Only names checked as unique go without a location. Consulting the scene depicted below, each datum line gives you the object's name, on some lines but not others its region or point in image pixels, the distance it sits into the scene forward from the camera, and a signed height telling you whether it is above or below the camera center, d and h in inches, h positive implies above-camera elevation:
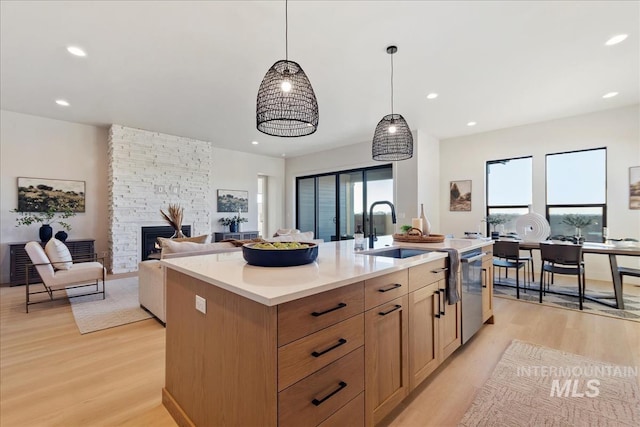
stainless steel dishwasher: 94.4 -27.6
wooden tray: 106.4 -9.1
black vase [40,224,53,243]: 188.1 -12.0
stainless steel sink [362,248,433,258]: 92.7 -13.3
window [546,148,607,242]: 195.5 +16.2
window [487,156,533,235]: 224.7 +21.0
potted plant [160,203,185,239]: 183.6 -3.0
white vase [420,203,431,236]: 115.3 -5.9
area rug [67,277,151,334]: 121.3 -46.1
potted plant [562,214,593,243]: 175.0 -4.9
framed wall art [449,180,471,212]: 249.8 +15.8
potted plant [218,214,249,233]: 292.5 -8.1
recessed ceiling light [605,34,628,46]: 113.2 +70.7
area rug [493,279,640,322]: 131.9 -46.6
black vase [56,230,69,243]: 186.8 -13.9
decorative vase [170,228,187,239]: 181.6 -12.3
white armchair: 135.0 -28.6
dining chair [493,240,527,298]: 161.3 -23.3
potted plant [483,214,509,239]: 195.2 -5.7
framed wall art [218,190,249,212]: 294.8 +14.6
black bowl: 61.0 -9.3
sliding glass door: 272.7 +15.5
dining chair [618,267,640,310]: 134.1 -28.8
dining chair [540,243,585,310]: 140.2 -22.6
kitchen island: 42.7 -23.1
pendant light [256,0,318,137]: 74.0 +31.4
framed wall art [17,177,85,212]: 196.1 +14.5
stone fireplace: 219.6 +24.6
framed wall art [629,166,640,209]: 179.5 +16.4
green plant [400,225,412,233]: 117.7 -6.3
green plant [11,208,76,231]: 193.2 -1.5
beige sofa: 119.5 -24.9
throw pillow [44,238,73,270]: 141.1 -20.0
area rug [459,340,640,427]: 66.4 -48.0
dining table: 133.7 -18.9
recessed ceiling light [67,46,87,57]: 119.8 +70.6
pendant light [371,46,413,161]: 116.8 +32.4
